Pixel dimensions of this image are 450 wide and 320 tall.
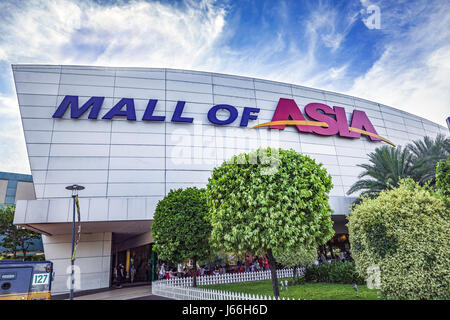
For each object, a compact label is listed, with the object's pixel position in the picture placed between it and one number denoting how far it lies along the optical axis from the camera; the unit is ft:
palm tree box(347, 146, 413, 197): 54.34
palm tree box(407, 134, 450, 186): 53.88
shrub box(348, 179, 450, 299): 22.88
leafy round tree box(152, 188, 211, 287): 40.11
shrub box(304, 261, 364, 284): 46.80
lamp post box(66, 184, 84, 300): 34.92
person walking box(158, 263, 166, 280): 59.45
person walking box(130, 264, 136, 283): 77.46
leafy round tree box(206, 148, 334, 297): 26.35
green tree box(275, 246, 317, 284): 50.52
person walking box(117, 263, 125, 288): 73.56
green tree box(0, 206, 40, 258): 79.66
